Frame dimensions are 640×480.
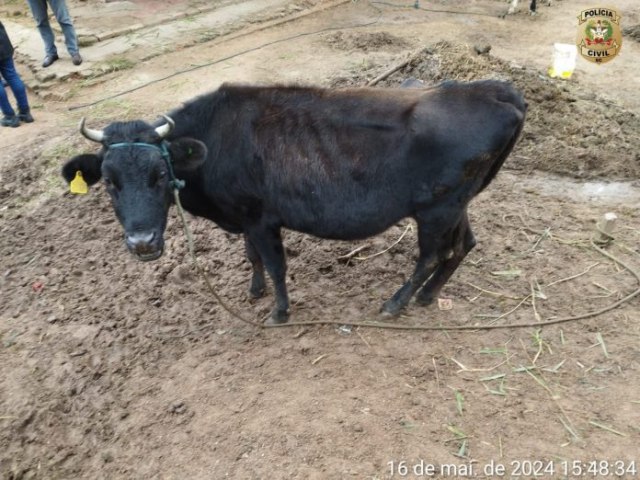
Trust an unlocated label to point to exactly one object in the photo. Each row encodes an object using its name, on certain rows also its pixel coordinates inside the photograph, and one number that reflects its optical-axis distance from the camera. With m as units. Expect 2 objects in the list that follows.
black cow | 3.87
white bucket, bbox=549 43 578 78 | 8.52
